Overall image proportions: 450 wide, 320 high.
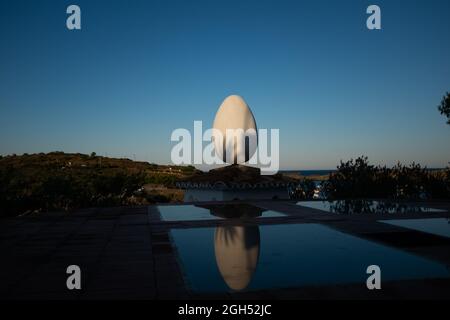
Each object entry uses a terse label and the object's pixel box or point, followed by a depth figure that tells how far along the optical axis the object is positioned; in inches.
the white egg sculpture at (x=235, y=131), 793.6
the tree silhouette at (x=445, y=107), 606.1
